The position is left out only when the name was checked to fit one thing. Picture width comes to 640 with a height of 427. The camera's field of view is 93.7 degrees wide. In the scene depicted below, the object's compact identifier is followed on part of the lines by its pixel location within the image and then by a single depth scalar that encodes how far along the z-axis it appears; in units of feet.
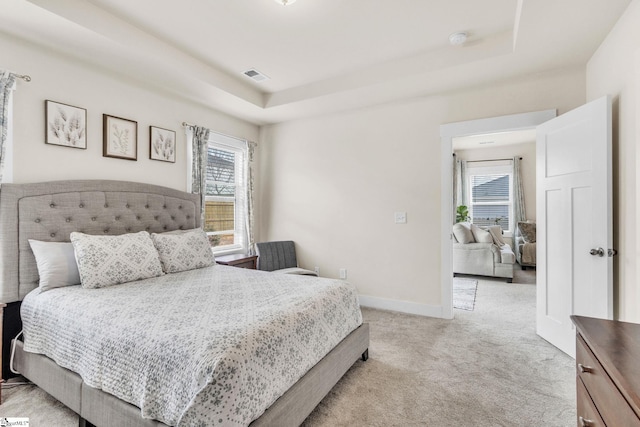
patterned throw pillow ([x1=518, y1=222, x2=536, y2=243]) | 19.63
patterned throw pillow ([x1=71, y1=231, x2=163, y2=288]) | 7.06
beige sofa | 16.67
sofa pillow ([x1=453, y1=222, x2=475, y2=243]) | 17.81
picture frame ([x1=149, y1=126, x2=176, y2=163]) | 10.32
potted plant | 22.50
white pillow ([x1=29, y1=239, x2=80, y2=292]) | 6.91
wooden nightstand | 11.51
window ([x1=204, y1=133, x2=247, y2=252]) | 12.85
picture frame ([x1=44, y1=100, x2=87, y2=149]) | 7.86
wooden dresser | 2.59
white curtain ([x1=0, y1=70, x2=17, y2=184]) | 6.95
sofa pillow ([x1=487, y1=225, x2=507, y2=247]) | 18.26
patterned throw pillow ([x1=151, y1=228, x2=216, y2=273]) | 8.92
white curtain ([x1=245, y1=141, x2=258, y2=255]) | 14.06
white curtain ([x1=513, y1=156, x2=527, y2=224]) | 21.90
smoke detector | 8.22
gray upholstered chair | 12.33
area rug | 12.74
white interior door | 7.04
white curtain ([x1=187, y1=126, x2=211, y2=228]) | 11.57
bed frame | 4.95
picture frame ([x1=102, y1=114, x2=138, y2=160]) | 9.04
